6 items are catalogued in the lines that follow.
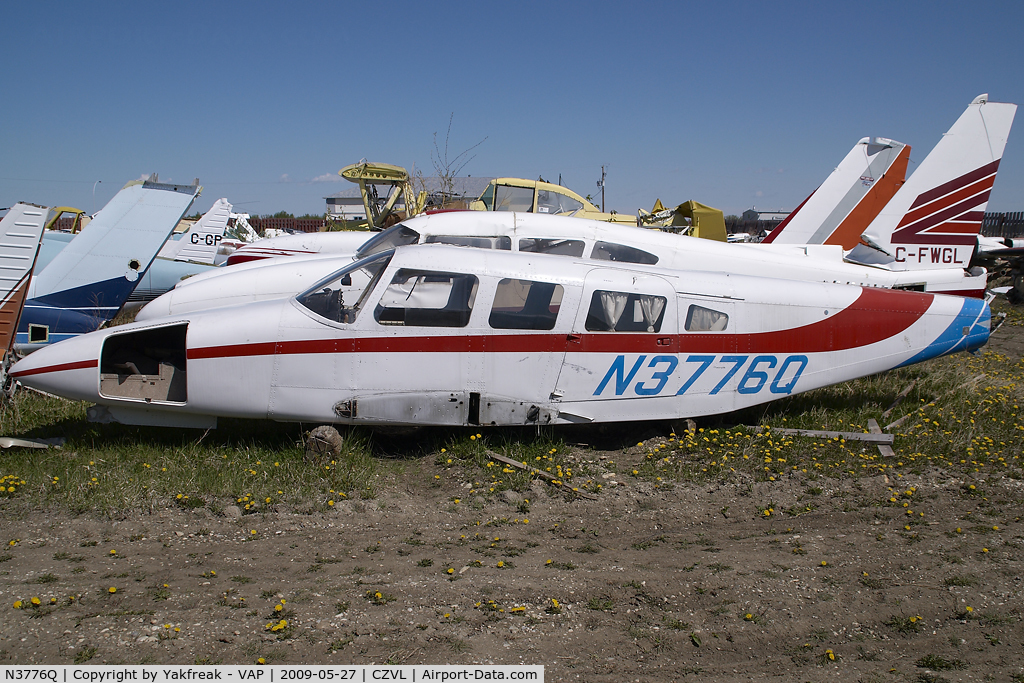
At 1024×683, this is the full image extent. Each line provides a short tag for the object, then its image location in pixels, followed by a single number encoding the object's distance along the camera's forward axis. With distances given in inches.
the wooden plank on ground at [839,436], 257.4
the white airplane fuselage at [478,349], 220.5
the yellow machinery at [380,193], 725.9
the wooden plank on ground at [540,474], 214.8
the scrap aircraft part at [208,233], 727.7
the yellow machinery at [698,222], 635.5
